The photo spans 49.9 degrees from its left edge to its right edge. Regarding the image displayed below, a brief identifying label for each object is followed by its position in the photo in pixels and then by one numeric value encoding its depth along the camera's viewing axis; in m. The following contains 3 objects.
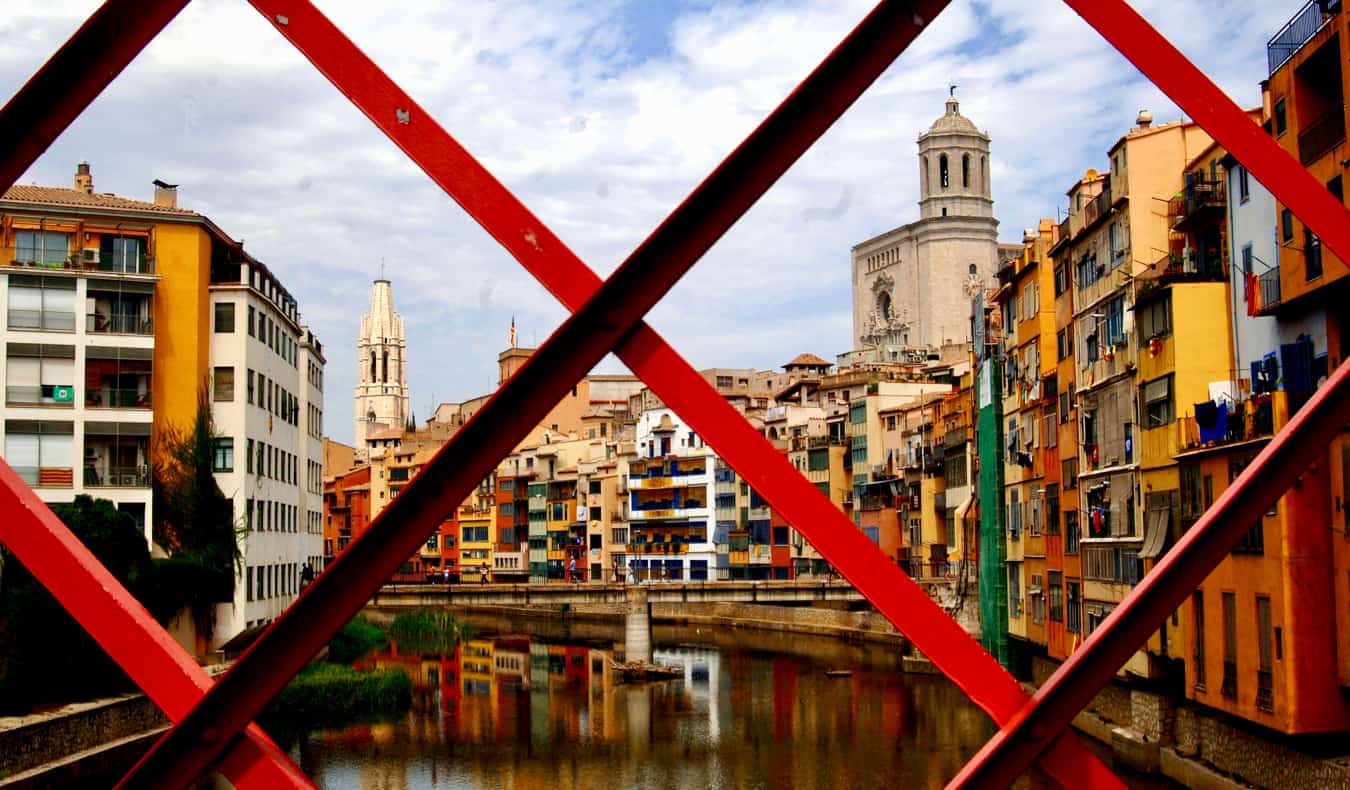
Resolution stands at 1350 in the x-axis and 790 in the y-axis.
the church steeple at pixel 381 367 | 197.00
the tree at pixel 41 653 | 24.69
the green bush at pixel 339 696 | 34.22
